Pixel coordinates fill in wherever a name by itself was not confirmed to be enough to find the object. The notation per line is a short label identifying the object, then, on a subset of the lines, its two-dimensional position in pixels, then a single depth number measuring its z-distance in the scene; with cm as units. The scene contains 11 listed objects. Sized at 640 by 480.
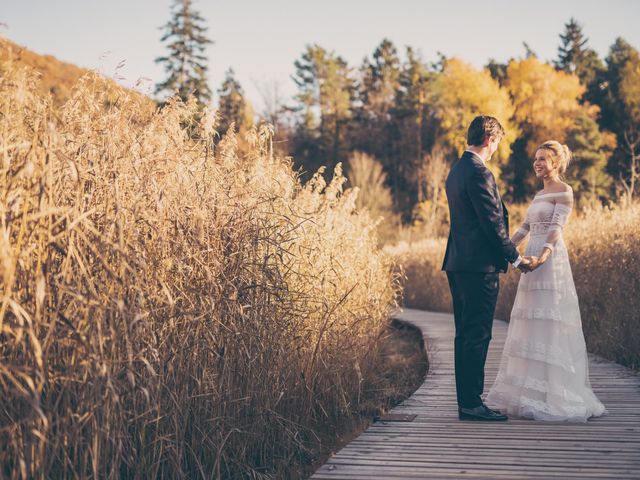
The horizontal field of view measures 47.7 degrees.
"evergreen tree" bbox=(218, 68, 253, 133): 3238
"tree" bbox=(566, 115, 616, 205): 3056
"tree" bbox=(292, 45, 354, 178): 3870
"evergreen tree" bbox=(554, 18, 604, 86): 4188
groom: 420
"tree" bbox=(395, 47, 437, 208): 3794
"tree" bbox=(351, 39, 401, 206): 3881
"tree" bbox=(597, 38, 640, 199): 3234
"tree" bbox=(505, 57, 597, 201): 3428
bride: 433
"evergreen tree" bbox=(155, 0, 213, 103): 3791
